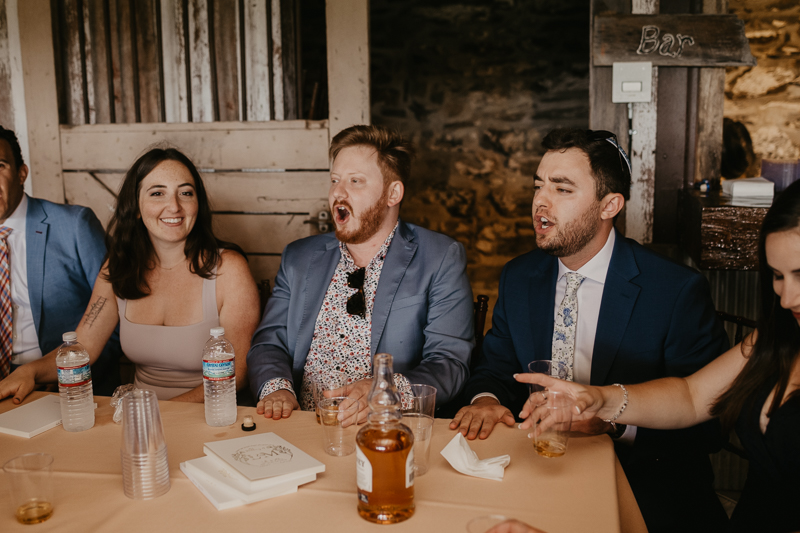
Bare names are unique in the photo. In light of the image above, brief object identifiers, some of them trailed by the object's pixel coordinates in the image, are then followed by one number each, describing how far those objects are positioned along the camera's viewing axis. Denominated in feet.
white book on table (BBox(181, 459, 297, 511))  3.82
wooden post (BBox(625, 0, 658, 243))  9.25
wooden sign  8.89
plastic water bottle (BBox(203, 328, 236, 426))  4.99
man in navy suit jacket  5.74
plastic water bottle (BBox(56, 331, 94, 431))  5.04
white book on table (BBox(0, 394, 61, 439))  4.99
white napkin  4.16
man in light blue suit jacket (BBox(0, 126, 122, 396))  8.30
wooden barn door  10.21
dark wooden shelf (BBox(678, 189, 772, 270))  7.49
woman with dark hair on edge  4.43
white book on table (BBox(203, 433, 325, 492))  3.97
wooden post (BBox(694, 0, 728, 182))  9.23
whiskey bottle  3.55
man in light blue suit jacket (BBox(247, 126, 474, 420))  7.11
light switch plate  9.12
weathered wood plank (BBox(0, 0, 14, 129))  11.01
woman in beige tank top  7.45
